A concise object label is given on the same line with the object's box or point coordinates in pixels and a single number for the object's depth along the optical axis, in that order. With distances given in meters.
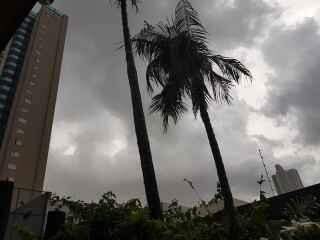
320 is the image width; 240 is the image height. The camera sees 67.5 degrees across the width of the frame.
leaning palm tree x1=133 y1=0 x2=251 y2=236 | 6.23
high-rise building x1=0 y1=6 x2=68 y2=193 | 46.62
